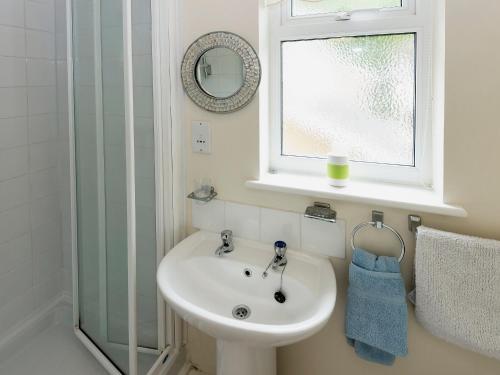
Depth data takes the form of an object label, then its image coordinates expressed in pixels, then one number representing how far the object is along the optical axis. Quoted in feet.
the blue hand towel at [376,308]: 3.33
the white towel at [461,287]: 3.01
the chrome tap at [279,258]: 3.83
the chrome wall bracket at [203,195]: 4.31
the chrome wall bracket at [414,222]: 3.43
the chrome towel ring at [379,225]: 3.51
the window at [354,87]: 3.77
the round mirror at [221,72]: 4.00
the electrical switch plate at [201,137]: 4.40
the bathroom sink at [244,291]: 2.85
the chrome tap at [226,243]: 4.15
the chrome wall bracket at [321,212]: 3.72
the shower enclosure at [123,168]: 3.85
